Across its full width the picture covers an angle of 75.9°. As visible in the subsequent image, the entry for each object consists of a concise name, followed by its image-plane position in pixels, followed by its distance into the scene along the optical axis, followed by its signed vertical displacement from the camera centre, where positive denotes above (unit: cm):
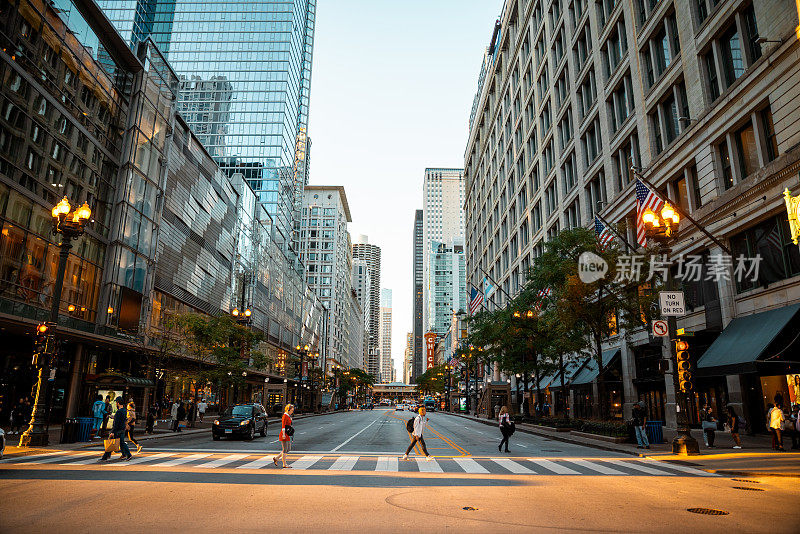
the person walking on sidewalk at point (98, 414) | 2538 -175
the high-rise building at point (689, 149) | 2134 +1361
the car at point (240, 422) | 2494 -200
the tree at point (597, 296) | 2600 +458
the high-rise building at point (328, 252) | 14325 +3660
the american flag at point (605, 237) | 2873 +832
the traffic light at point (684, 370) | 1786 +65
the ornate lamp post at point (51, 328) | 1917 +188
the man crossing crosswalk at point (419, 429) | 1766 -149
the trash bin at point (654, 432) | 2309 -190
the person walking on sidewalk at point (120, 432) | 1568 -159
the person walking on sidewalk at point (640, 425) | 2055 -144
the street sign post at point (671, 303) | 1880 +308
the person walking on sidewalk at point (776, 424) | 1809 -116
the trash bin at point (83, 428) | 2177 -206
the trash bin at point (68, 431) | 2078 -209
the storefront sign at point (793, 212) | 1554 +535
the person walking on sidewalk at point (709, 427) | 1958 -139
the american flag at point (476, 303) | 5330 +855
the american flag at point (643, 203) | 2255 +826
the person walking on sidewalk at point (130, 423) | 1845 -154
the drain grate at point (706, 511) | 892 -208
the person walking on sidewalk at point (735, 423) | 1985 -139
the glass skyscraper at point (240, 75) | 10338 +6426
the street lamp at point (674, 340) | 1791 +176
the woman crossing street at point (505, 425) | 1969 -146
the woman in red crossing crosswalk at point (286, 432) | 1538 -146
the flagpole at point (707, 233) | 2188 +659
